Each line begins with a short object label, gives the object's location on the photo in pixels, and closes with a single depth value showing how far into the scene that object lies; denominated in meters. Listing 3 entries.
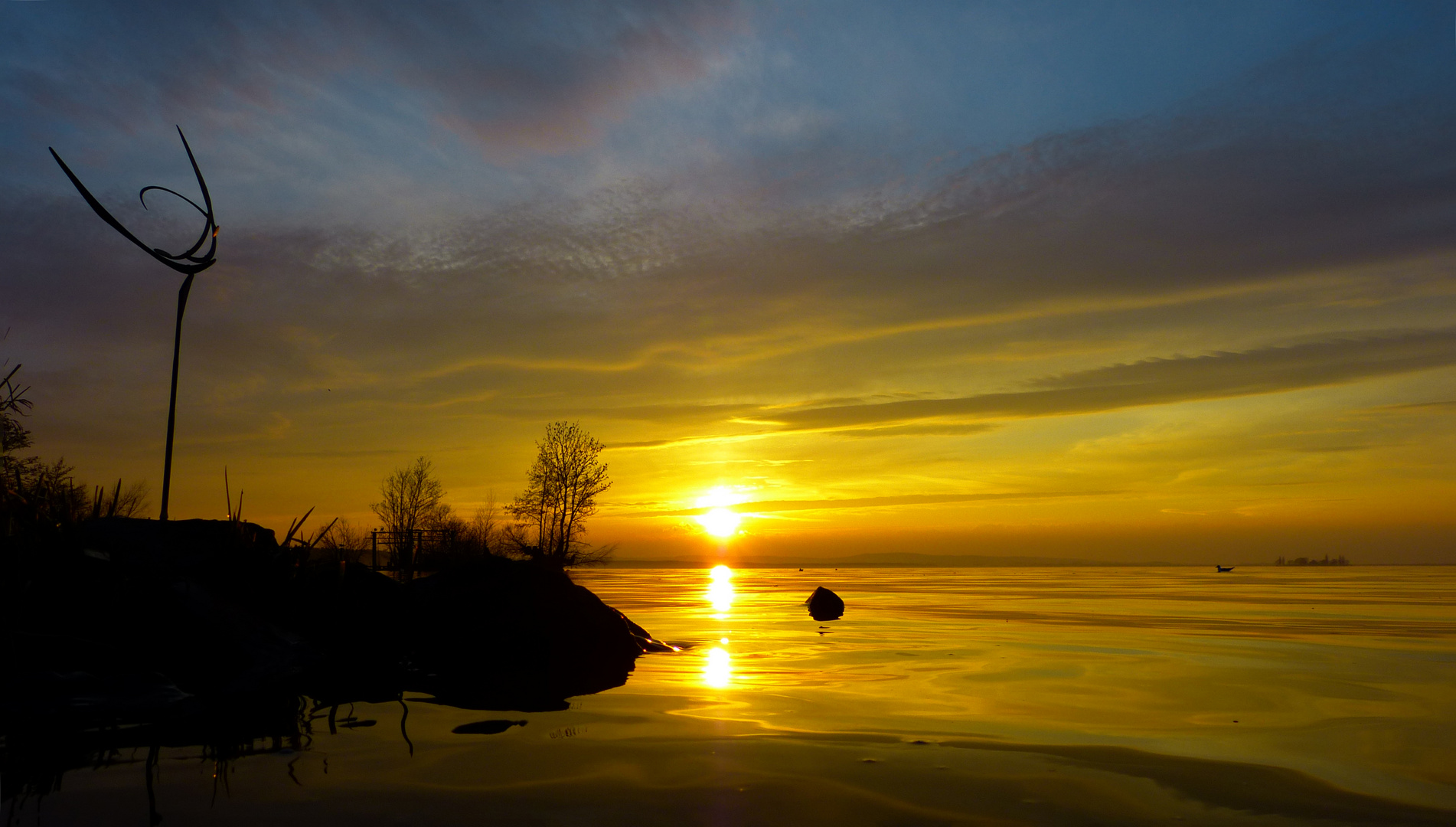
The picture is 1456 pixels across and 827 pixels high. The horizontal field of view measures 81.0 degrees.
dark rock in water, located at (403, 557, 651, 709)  11.10
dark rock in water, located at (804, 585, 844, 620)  22.58
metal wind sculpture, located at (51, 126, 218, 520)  13.52
